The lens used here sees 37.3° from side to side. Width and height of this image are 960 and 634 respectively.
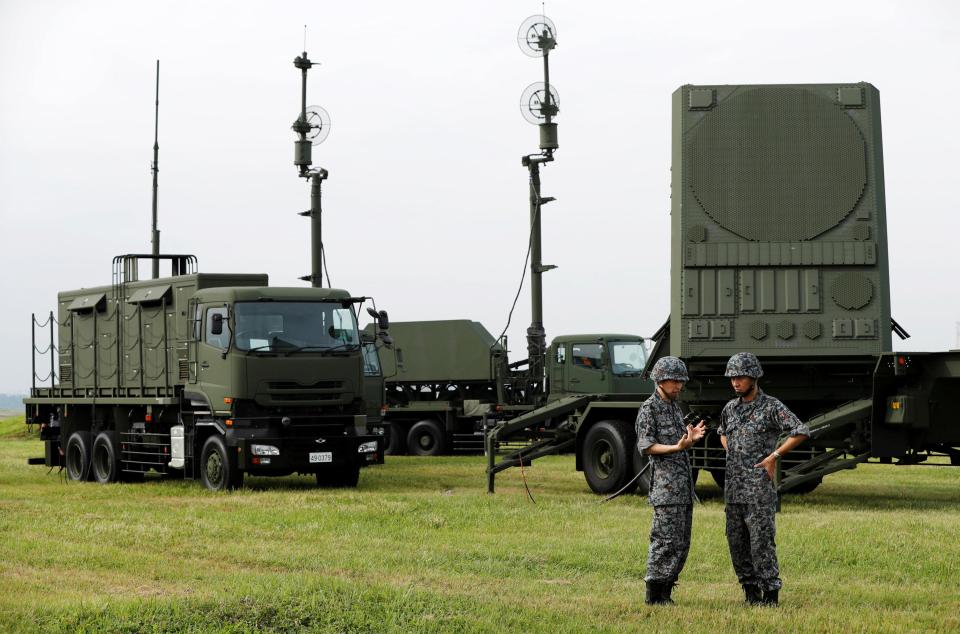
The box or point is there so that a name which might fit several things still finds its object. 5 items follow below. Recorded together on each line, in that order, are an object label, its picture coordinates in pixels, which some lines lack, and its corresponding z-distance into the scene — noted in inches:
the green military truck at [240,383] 761.6
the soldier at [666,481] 366.6
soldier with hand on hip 363.9
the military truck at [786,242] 673.6
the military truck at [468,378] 1143.0
